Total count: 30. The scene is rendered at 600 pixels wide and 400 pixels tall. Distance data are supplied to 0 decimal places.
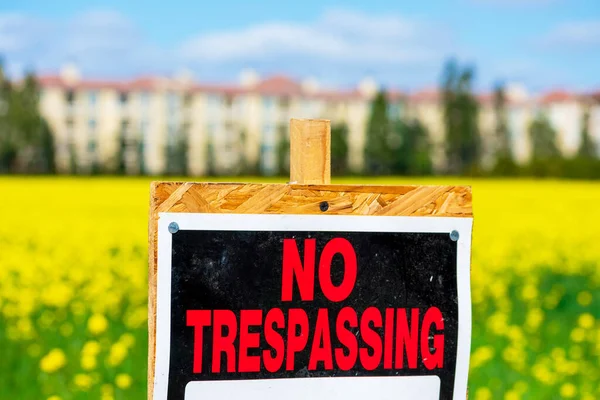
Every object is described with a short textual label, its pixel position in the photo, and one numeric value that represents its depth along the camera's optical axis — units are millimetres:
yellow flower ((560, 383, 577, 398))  4305
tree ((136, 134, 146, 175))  66594
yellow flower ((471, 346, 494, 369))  4594
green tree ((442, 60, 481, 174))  63344
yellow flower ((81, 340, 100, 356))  4242
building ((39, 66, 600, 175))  79625
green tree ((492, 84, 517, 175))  65688
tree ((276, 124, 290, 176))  56453
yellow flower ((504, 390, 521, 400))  4184
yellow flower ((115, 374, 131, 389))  4027
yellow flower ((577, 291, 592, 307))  6935
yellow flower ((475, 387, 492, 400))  4176
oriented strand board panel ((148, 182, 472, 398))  1847
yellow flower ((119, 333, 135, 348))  4529
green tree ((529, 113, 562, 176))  66812
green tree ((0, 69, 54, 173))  57875
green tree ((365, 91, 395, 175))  59250
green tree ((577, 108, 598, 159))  60844
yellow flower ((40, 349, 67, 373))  4086
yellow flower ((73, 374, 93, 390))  4096
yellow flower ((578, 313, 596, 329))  5517
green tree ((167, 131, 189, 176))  60750
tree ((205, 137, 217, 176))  65400
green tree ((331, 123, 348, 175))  55491
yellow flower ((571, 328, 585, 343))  5480
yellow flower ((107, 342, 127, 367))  4301
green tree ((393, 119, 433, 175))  59250
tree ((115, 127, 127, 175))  57962
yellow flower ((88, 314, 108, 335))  4473
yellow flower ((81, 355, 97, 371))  4172
